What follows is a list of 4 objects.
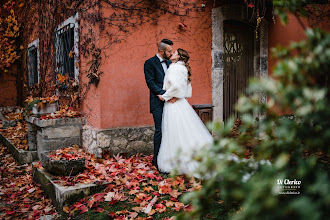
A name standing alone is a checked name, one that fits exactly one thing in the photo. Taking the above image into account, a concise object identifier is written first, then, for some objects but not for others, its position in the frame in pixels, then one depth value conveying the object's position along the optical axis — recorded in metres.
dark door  6.41
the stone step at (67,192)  3.29
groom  4.35
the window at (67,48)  5.49
